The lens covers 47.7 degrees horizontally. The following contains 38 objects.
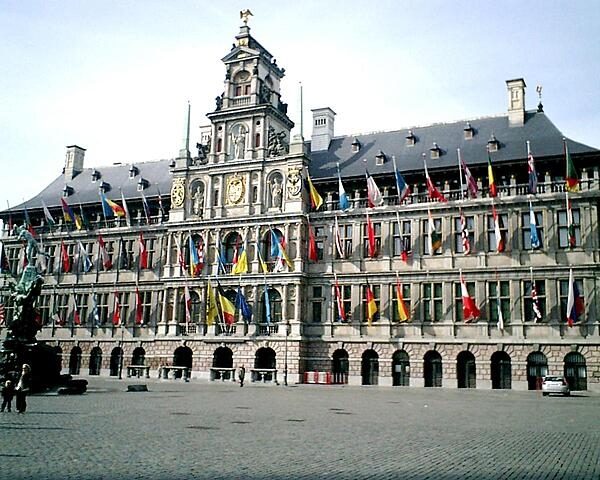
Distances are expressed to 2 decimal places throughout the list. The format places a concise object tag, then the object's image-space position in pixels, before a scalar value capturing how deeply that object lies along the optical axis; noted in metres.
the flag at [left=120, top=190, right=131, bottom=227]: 61.61
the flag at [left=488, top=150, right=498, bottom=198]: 48.69
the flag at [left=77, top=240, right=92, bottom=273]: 63.90
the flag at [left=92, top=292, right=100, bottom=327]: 64.44
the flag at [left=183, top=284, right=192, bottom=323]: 59.50
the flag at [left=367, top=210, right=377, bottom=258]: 53.03
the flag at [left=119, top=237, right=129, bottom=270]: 66.00
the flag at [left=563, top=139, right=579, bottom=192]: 45.97
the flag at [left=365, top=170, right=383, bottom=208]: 52.56
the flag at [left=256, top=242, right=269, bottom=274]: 57.50
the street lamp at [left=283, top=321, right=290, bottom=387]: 54.16
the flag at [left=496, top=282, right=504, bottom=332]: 48.56
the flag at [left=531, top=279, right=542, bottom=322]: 47.00
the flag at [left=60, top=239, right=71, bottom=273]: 66.06
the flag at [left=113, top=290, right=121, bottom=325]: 64.62
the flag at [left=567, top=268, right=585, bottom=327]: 45.88
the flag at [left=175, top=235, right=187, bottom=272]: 60.04
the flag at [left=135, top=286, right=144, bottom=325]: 62.62
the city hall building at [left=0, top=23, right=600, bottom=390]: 49.03
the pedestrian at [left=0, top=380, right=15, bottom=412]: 23.09
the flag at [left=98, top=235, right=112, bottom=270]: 63.84
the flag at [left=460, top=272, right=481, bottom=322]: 48.88
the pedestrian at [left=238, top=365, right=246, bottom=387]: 47.06
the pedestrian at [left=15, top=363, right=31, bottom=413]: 22.72
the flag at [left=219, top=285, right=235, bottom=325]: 56.53
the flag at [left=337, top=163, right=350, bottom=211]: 54.19
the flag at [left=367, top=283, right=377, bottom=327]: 52.91
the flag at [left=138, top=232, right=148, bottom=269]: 64.25
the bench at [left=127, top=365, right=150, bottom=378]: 59.50
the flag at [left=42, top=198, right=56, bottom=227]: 64.38
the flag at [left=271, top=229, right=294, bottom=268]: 55.78
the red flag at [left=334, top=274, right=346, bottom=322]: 54.41
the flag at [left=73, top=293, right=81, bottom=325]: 65.19
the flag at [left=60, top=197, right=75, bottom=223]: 63.12
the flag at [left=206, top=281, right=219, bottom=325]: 57.44
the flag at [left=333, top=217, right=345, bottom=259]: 53.93
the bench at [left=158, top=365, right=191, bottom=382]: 58.28
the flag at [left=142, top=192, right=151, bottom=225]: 62.28
